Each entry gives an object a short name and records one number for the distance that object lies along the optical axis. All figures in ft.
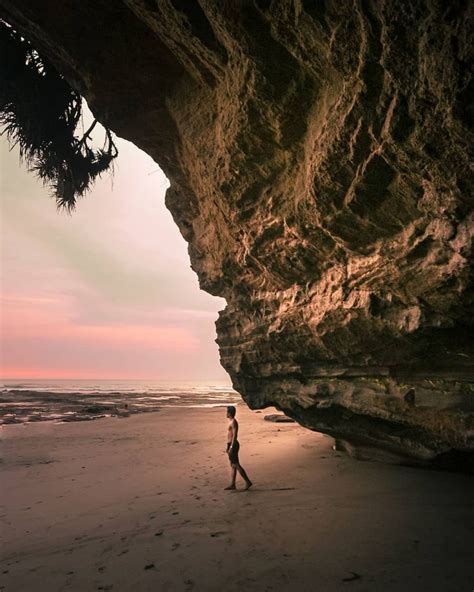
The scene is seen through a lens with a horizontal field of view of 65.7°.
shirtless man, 26.61
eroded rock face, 13.85
